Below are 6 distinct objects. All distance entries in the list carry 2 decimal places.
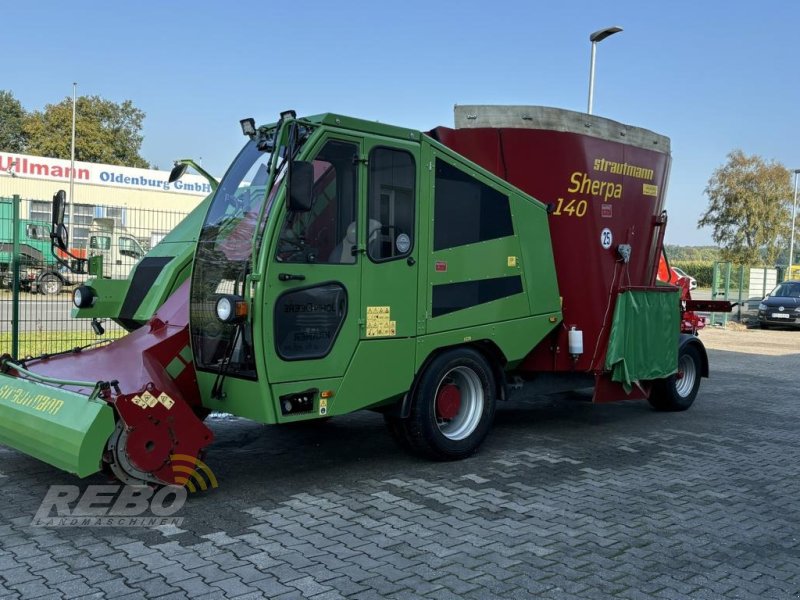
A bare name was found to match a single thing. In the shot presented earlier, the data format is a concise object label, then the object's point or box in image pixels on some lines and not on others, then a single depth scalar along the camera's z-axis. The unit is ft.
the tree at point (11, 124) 190.80
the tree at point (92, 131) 160.66
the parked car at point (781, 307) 77.77
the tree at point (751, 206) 123.95
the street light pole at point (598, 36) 49.32
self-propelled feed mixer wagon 15.37
